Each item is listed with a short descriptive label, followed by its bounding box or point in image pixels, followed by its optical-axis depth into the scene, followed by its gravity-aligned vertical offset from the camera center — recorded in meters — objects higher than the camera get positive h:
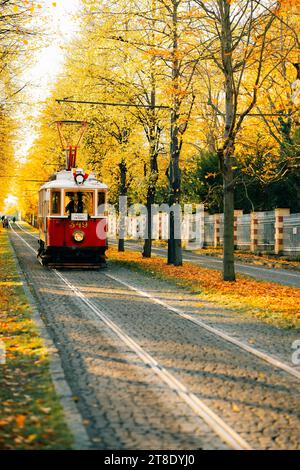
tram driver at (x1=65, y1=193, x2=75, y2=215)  23.06 +0.86
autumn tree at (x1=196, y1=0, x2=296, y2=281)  16.55 +4.47
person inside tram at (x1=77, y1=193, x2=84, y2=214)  23.20 +0.90
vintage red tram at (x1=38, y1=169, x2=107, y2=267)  22.91 +0.28
